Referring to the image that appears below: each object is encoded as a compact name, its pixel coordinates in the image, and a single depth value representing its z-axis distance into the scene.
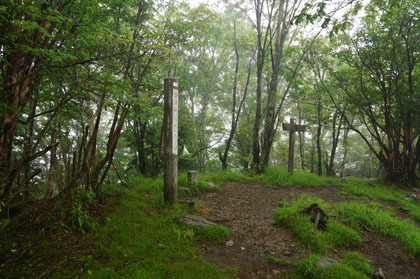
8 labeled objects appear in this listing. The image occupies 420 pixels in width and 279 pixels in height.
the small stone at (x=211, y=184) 6.32
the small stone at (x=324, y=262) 2.87
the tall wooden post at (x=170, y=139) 4.70
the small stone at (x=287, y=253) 3.26
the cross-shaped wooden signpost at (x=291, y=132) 8.59
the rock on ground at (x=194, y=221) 3.92
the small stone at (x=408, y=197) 6.86
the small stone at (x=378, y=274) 2.78
